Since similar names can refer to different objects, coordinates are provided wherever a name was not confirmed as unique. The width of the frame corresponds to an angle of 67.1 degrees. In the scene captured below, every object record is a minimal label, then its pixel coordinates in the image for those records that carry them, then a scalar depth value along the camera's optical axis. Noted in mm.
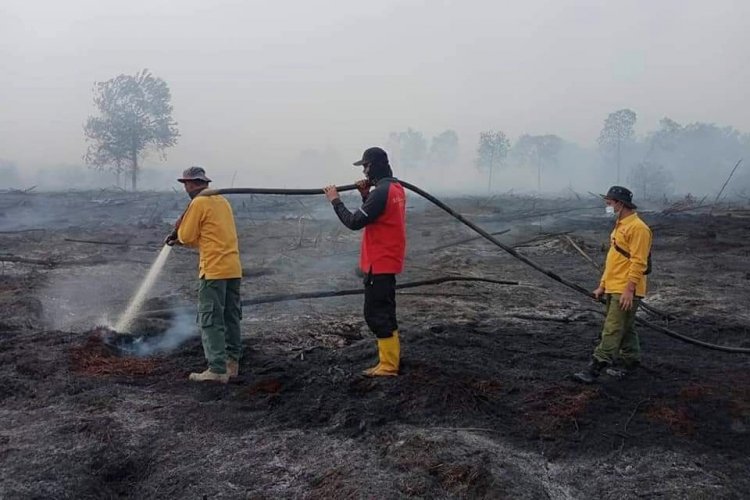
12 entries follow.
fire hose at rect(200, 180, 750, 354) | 5109
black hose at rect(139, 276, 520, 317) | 7785
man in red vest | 4914
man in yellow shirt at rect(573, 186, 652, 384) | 4941
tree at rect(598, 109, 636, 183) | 66562
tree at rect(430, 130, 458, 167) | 88938
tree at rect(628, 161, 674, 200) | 45944
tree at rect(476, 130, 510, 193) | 75312
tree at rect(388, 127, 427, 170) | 85375
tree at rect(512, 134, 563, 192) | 79250
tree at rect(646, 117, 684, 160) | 70188
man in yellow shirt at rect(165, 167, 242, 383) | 4953
